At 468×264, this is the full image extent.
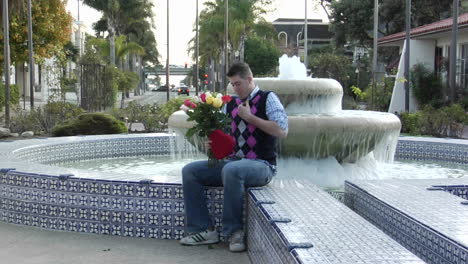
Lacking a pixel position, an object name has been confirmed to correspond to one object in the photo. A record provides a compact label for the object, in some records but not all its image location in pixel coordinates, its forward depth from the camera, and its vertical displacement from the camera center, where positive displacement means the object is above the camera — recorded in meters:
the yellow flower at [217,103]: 4.99 -0.08
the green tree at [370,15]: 41.94 +5.53
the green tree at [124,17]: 53.72 +7.12
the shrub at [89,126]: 13.67 -0.76
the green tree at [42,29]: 30.92 +3.12
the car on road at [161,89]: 98.36 +0.49
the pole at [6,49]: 22.12 +1.53
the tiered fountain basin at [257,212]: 3.36 -0.82
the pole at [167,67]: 42.59 +1.85
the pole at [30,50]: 26.22 +1.72
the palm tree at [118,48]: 50.16 +3.64
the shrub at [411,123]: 16.14 -0.78
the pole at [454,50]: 20.92 +1.46
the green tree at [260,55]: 64.06 +3.85
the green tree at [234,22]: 51.41 +5.93
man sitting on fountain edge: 4.96 -0.56
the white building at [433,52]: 26.53 +1.94
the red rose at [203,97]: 5.05 -0.04
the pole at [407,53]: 23.98 +1.61
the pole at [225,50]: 36.38 +2.49
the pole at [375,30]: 29.75 +3.10
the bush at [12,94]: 29.14 -0.14
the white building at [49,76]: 20.23 +0.71
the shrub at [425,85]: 27.00 +0.38
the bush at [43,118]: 16.72 -0.72
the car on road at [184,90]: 64.69 +0.23
